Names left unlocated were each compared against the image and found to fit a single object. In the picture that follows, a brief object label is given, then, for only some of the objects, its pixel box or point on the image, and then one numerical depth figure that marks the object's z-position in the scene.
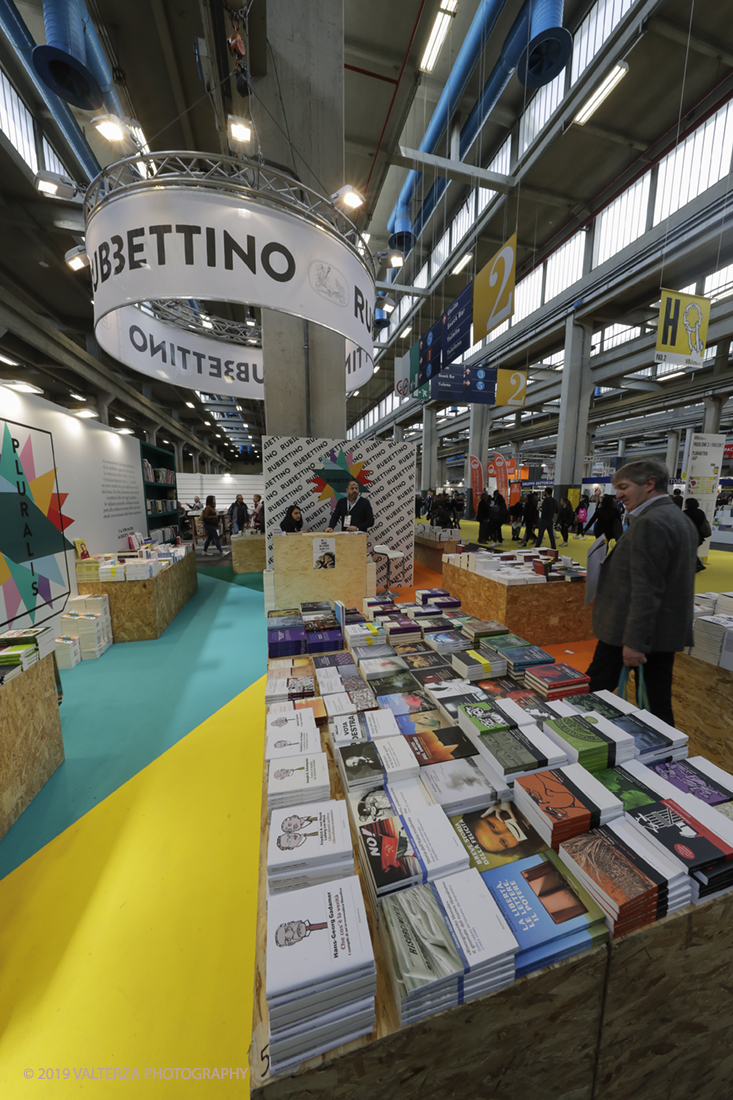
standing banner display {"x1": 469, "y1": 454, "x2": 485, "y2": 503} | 13.40
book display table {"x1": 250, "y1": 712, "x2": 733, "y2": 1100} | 0.73
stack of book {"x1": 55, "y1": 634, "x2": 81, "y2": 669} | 3.77
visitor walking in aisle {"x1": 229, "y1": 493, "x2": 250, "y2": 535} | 9.81
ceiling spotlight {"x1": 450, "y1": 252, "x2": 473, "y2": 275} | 9.59
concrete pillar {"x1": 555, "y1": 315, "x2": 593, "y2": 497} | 10.73
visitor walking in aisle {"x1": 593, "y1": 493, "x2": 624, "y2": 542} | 5.78
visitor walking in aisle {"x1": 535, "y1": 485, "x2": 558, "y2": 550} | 9.82
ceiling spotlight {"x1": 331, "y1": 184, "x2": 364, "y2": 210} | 3.73
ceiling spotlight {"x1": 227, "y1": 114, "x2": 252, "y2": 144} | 3.09
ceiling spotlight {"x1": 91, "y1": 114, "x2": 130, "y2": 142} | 2.83
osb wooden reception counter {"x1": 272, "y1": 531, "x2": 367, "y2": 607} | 4.28
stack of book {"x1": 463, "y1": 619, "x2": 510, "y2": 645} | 2.25
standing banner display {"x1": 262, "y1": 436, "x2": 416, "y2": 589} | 5.55
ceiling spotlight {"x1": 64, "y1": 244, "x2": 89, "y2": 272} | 4.09
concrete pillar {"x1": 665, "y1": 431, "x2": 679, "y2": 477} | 19.41
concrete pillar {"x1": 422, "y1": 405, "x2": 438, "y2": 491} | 17.81
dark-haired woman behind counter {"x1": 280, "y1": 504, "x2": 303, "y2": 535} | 5.38
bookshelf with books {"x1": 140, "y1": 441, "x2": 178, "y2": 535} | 8.53
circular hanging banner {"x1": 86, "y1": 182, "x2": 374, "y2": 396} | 2.33
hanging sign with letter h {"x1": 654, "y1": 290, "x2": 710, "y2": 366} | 5.84
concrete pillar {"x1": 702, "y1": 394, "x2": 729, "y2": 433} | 12.62
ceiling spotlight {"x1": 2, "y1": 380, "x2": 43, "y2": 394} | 4.09
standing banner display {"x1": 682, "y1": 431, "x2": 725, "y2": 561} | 7.70
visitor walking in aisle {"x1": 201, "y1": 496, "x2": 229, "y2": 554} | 9.68
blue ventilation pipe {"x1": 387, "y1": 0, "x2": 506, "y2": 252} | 5.53
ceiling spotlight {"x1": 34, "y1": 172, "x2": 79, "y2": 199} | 3.50
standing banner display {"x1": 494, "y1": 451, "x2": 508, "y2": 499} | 12.50
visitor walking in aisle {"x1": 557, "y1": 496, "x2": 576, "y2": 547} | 11.62
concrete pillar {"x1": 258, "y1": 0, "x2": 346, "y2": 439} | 4.53
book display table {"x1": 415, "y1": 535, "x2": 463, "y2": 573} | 7.89
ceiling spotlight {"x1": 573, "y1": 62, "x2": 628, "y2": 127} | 5.46
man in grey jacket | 1.95
